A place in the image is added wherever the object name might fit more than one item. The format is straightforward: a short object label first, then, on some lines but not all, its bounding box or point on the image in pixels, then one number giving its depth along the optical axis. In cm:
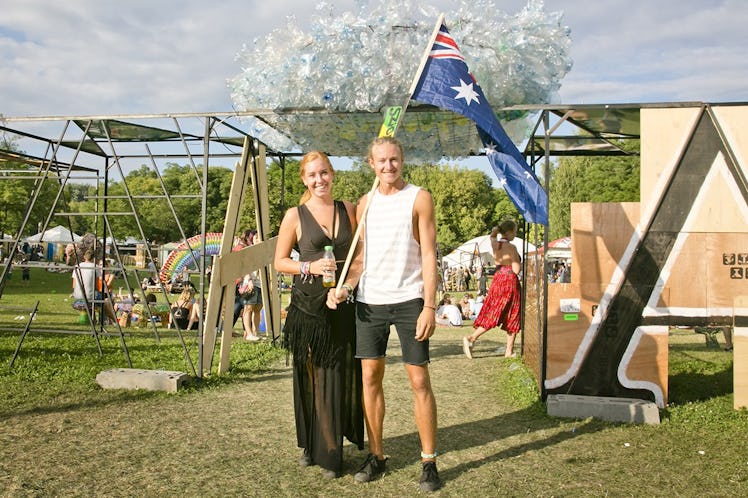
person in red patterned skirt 803
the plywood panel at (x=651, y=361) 548
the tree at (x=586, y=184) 3925
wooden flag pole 366
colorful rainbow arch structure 2034
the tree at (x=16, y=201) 2739
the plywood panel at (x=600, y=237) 554
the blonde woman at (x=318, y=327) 382
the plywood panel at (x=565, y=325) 564
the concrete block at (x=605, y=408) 506
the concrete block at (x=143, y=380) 595
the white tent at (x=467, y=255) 3497
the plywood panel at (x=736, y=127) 533
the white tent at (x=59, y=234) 4062
